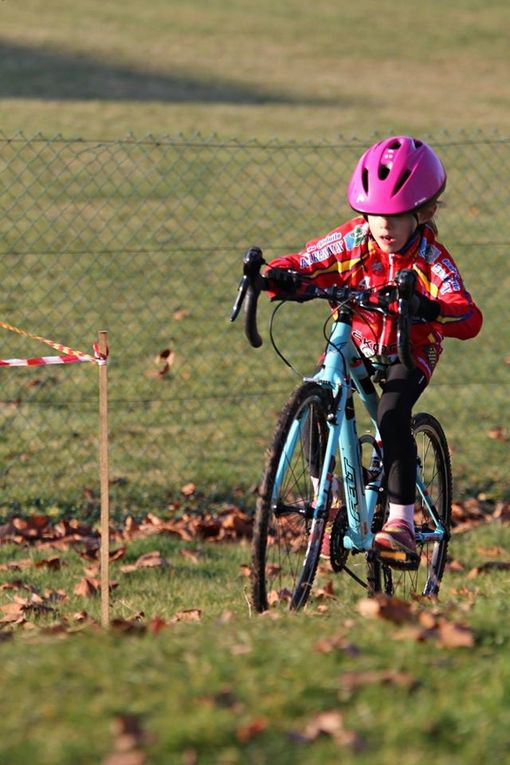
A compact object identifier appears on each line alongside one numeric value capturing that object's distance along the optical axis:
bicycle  10.21
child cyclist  10.90
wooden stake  11.15
